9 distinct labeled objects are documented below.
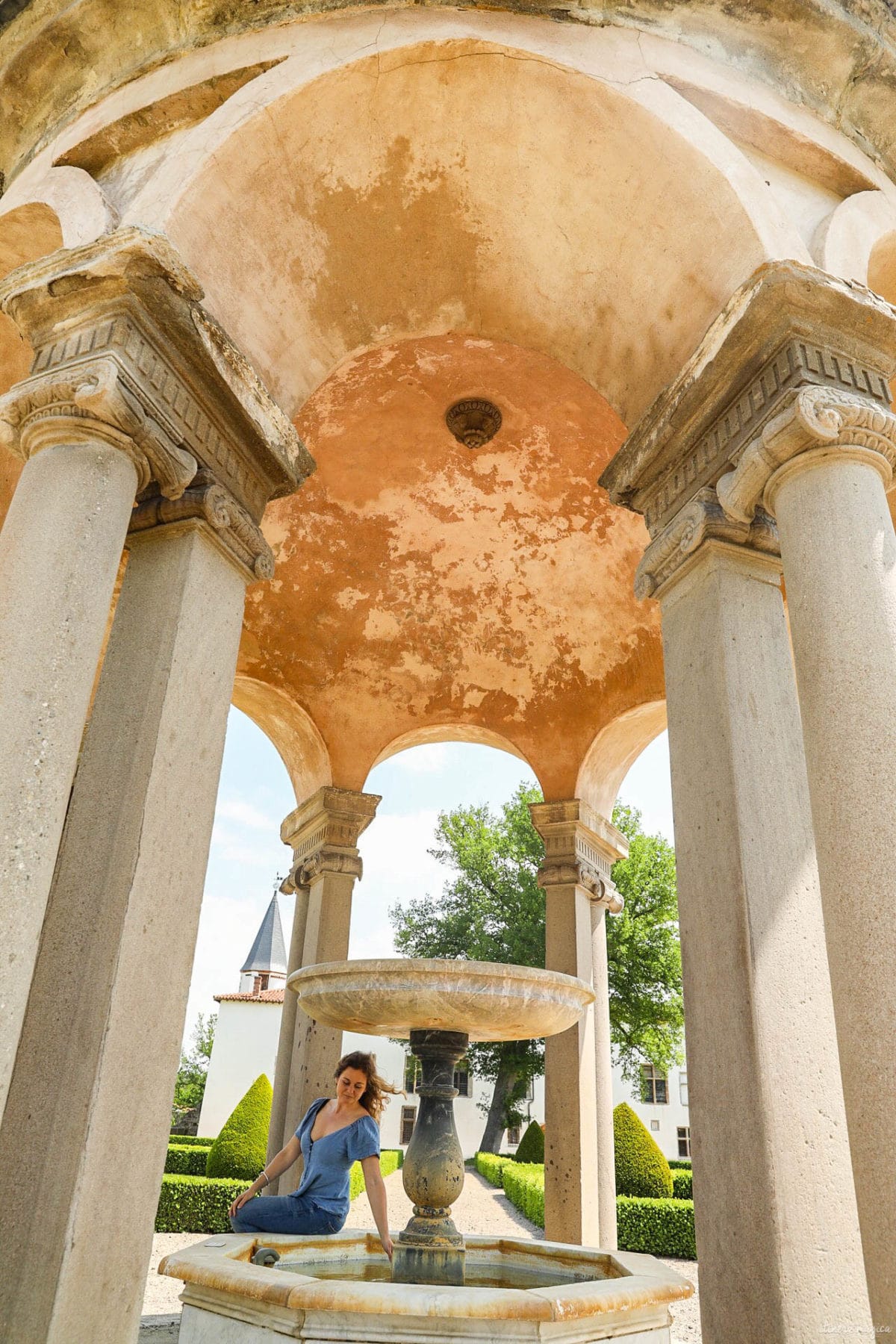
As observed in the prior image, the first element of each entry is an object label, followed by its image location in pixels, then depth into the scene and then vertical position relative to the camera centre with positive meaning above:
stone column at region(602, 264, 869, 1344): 2.98 +0.87
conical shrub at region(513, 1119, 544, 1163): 19.66 -0.53
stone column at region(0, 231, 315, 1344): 2.93 +0.77
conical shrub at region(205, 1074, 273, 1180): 14.14 -0.51
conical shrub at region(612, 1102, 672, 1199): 12.44 -0.45
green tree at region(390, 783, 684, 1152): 22.70 +4.65
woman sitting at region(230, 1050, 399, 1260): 4.48 -0.22
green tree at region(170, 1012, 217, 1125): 44.50 +1.60
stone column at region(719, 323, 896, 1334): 2.69 +1.41
